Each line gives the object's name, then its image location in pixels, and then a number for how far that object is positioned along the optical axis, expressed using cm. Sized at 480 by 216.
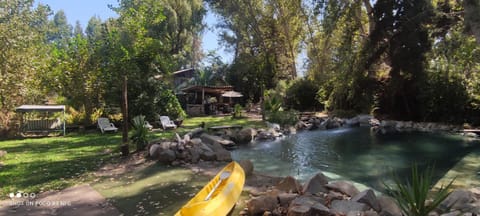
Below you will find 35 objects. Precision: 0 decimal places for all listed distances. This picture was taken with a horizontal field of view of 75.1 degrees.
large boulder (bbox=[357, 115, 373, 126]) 2028
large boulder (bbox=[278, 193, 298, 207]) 494
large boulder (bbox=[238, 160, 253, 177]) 712
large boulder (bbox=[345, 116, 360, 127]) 2019
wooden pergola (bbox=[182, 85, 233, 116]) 2559
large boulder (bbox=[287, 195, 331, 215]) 434
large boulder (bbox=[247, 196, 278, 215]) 484
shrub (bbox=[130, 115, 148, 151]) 978
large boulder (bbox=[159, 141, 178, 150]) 917
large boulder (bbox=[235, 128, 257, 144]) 1371
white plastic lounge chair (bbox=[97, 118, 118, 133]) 1471
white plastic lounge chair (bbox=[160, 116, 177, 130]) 1508
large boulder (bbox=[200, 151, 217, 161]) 903
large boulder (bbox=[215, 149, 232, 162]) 911
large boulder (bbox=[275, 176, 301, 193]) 561
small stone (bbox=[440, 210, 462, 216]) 410
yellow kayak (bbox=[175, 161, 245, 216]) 409
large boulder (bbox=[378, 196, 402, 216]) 446
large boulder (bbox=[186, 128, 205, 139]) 1175
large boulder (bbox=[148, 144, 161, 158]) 898
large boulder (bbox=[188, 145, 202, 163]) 883
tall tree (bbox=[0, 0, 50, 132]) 1053
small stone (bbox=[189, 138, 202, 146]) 963
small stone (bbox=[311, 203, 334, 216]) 434
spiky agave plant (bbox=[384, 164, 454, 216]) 371
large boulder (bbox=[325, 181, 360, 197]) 550
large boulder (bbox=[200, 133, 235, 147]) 1040
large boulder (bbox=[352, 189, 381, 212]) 463
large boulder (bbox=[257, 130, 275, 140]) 1473
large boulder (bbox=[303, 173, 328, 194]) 544
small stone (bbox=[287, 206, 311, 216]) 430
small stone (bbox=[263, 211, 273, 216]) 472
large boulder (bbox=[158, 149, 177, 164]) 868
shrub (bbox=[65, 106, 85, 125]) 1634
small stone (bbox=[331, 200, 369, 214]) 445
